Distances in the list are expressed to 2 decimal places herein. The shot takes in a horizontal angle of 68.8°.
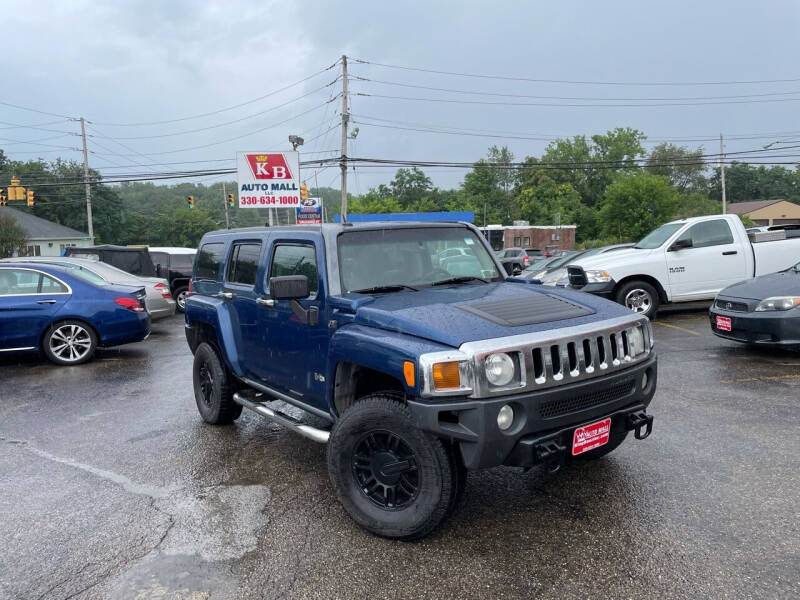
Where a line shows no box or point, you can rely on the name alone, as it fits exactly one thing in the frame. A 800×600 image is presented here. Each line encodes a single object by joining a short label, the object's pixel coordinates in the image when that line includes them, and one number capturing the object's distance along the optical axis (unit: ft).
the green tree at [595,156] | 282.77
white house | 167.63
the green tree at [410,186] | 321.93
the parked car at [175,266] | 51.19
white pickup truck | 34.50
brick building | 207.41
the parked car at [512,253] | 63.13
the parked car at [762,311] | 22.84
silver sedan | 34.31
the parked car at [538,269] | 43.71
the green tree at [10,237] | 123.25
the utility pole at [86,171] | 125.90
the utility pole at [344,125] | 98.25
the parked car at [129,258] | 45.60
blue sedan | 27.58
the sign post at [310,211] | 110.34
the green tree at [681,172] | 306.96
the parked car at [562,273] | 37.88
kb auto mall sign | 62.64
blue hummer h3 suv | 9.70
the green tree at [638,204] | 188.34
